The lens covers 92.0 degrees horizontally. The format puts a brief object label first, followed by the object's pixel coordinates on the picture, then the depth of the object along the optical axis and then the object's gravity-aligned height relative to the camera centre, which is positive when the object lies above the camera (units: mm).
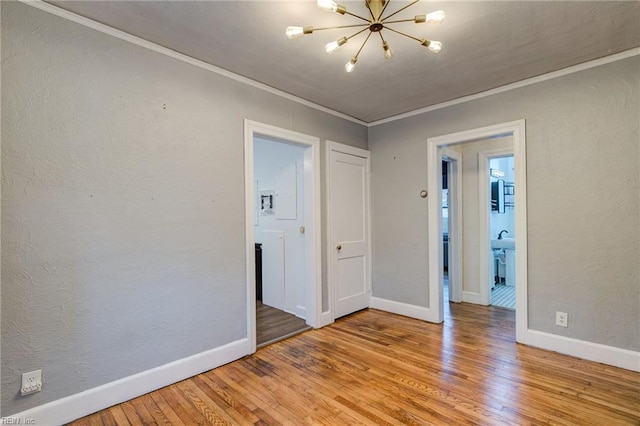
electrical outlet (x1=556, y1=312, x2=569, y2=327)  2732 -966
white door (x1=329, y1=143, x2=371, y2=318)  3689 -189
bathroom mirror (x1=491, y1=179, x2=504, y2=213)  5816 +300
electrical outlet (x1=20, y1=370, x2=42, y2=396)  1757 -958
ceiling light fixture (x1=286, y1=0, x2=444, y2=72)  1611 +1078
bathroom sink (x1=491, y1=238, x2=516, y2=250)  5192 -567
